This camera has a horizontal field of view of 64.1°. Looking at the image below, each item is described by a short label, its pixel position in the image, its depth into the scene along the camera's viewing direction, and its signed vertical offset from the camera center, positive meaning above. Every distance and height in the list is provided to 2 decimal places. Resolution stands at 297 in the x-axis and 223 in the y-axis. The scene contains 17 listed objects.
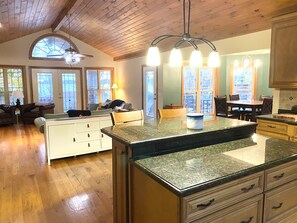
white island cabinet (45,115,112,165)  4.24 -0.92
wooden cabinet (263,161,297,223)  1.67 -0.78
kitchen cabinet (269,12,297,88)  3.31 +0.50
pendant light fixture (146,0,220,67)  2.09 +0.28
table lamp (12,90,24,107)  7.66 -0.21
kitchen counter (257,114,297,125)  3.12 -0.44
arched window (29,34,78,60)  8.76 +1.57
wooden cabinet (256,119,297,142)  3.12 -0.60
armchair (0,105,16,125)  7.46 -0.84
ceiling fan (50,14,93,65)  5.56 +0.74
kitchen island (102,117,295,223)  1.35 -0.53
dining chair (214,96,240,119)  6.27 -0.56
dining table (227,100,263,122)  5.96 -0.46
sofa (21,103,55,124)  7.92 -0.81
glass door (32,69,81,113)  8.91 -0.02
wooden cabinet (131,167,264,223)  1.30 -0.70
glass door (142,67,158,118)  7.68 -0.15
